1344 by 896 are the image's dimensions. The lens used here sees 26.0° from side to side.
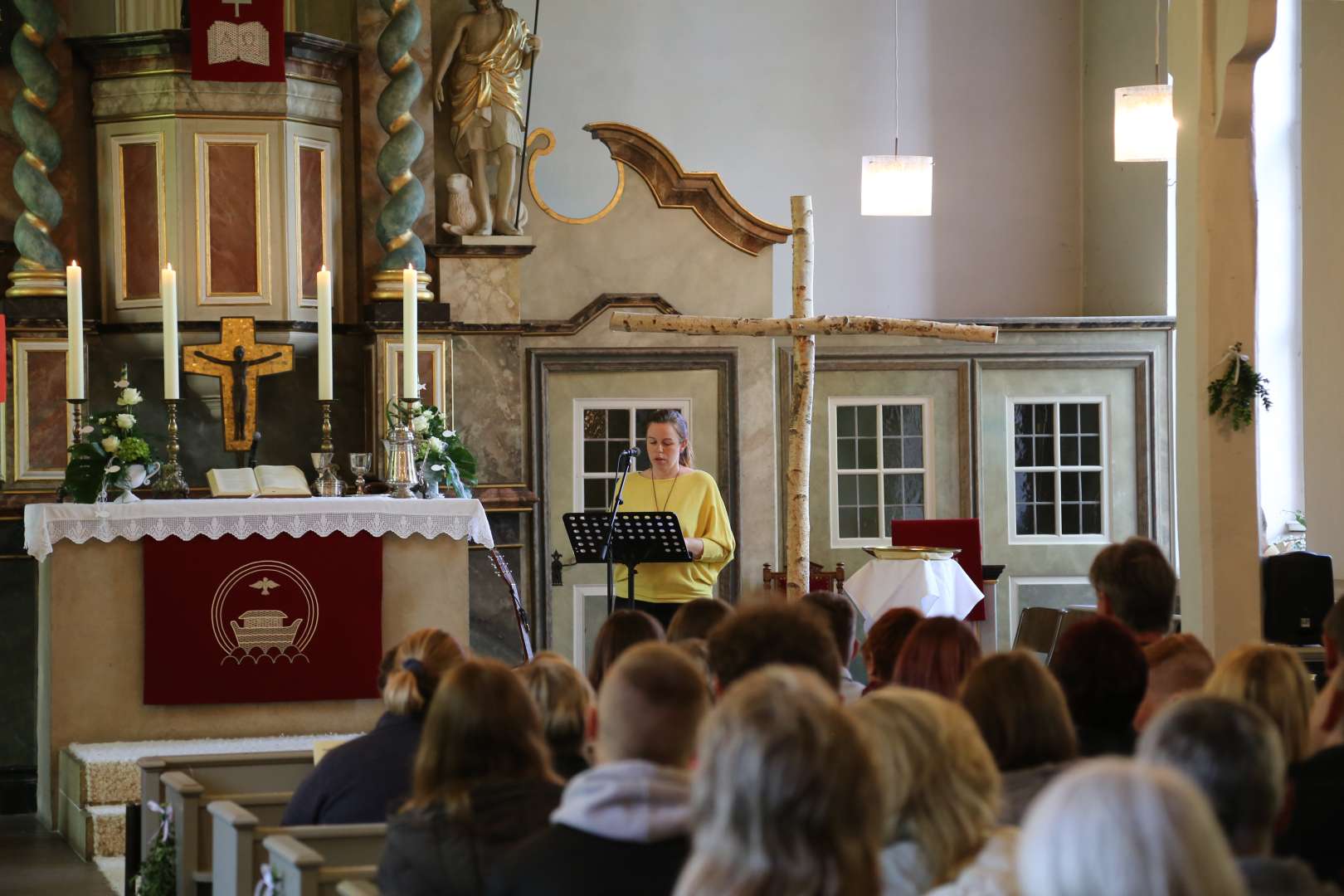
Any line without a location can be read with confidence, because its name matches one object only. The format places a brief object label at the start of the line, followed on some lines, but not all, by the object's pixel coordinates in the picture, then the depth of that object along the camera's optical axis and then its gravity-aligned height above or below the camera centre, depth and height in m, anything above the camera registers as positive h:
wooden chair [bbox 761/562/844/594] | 16.84 -0.62
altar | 12.27 -0.52
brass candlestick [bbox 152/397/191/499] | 12.99 +0.00
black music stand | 11.34 -0.24
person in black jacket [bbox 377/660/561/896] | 5.23 -0.57
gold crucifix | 14.82 +0.57
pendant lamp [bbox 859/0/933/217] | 17.28 +1.71
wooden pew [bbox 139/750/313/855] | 8.88 -0.90
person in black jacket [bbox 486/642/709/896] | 4.44 -0.55
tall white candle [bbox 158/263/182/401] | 12.72 +0.66
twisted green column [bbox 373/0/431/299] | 15.91 +1.84
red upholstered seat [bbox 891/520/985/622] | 15.91 -0.34
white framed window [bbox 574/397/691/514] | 17.15 +0.23
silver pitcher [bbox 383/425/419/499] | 13.27 +0.07
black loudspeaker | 12.94 -0.55
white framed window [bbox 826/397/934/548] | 18.46 +0.06
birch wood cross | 12.93 +0.64
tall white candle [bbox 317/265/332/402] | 13.11 +0.63
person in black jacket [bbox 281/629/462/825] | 6.86 -0.67
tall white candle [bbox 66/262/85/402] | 12.57 +0.63
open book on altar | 13.33 -0.02
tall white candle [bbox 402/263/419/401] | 13.08 +0.64
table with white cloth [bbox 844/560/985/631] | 13.64 -0.54
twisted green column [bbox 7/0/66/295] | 15.06 +1.65
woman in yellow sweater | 12.08 -0.16
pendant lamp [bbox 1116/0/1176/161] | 15.05 +1.80
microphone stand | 11.38 -0.28
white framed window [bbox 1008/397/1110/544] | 18.63 +0.01
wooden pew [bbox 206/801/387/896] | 6.54 -0.85
